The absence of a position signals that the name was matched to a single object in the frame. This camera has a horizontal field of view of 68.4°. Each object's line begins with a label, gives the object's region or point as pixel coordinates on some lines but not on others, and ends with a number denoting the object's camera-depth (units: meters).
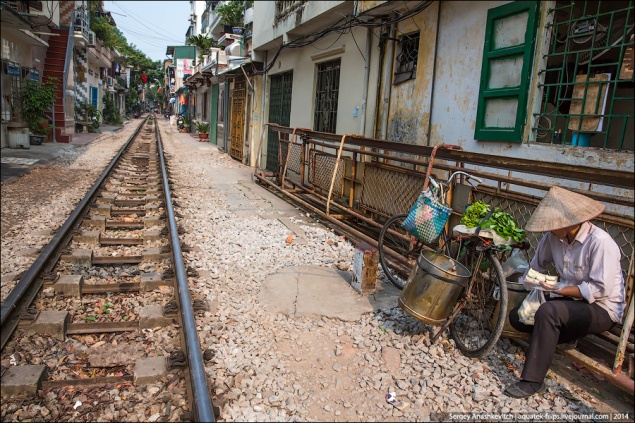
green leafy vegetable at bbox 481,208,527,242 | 3.45
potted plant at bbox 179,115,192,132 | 38.09
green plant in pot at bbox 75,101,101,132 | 27.00
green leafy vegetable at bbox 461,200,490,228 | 3.72
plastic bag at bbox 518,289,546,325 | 3.29
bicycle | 3.47
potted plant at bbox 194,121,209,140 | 28.53
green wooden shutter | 5.21
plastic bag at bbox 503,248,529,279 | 3.71
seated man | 3.04
